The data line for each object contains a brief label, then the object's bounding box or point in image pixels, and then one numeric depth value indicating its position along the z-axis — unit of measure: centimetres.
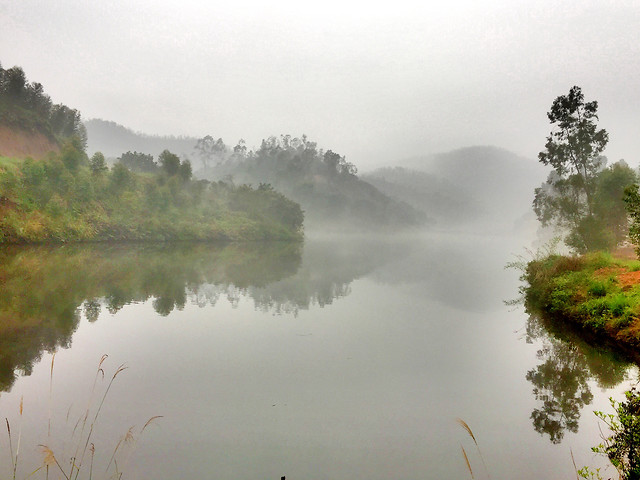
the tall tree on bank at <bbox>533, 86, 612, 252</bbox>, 3006
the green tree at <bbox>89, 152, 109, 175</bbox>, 5691
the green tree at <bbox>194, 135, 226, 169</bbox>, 18612
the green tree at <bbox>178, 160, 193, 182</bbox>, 7850
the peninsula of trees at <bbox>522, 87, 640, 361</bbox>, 1309
